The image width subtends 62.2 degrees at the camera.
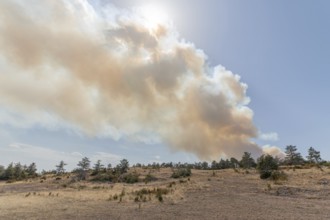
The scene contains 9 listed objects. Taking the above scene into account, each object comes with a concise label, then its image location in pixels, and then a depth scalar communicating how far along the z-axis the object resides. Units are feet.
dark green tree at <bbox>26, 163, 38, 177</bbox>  270.83
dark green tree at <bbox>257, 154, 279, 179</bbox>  149.27
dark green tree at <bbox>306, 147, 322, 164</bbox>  226.77
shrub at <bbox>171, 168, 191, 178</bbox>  146.82
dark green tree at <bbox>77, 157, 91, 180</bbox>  181.25
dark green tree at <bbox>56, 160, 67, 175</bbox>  266.94
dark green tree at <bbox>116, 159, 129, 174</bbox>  192.85
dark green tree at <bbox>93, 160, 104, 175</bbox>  194.17
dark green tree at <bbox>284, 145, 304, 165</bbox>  241.14
